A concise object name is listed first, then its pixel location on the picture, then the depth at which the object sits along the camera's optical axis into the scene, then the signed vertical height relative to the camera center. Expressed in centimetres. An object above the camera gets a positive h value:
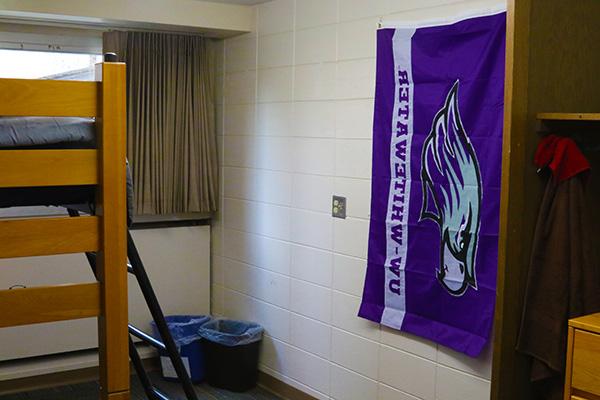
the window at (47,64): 437 +41
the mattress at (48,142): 204 -4
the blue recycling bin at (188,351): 443 -135
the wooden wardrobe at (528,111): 231 +9
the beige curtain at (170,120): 450 +8
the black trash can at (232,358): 432 -136
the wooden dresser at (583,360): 210 -65
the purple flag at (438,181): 295 -20
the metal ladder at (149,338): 239 -75
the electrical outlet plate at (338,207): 377 -38
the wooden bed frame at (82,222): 200 -27
